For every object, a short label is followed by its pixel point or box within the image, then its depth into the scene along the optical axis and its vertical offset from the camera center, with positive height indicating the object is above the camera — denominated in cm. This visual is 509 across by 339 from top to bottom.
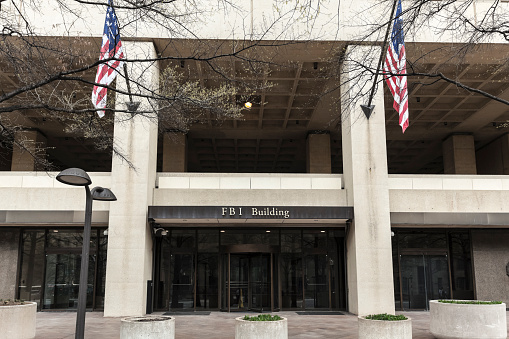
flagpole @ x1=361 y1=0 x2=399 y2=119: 1734 +558
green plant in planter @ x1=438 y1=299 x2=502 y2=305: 1125 -91
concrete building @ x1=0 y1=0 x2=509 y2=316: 1736 +161
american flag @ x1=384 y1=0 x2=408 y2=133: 1300 +559
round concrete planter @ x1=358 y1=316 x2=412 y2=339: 977 -132
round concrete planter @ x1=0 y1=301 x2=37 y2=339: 1053 -126
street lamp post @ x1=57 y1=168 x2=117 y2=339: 930 +114
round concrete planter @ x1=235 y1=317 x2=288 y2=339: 964 -131
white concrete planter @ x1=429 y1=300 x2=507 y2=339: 1075 -128
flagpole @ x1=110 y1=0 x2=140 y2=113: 1558 +512
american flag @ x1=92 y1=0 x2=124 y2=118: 1309 +556
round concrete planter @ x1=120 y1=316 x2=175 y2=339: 962 -130
